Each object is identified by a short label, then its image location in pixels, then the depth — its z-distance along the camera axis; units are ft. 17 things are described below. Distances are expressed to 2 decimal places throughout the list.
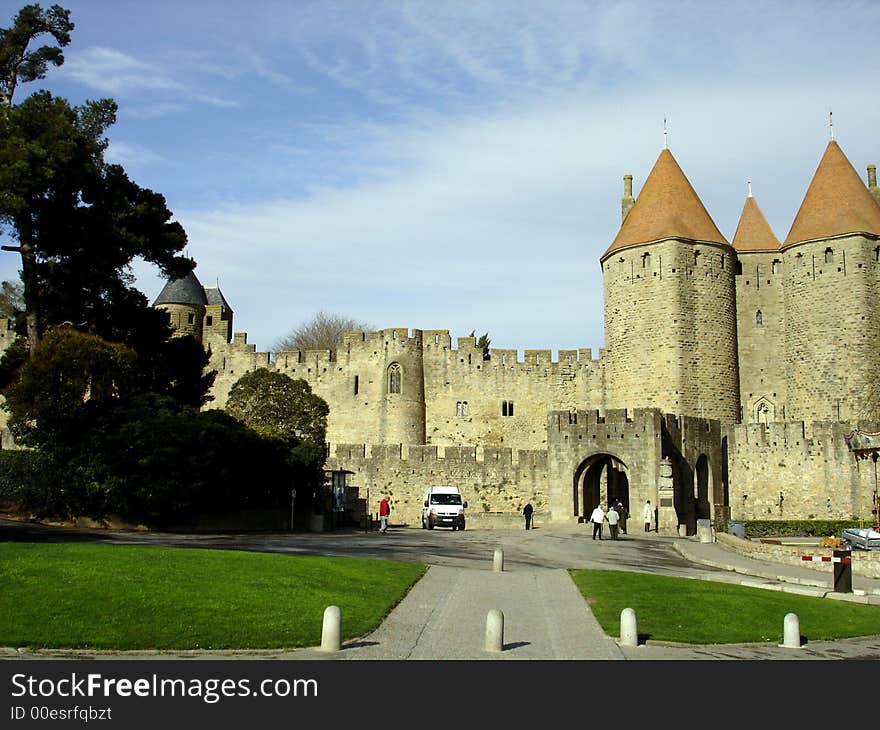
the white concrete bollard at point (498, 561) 66.39
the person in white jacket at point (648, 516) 114.11
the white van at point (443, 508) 119.34
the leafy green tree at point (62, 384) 88.48
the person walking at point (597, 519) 100.37
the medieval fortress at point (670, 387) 133.18
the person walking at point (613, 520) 102.37
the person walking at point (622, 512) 116.57
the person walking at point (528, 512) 115.91
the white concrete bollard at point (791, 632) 45.78
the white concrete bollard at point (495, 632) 40.52
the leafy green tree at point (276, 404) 149.54
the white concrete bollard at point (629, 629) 43.24
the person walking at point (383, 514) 106.83
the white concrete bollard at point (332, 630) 38.65
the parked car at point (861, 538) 90.78
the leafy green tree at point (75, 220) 88.53
